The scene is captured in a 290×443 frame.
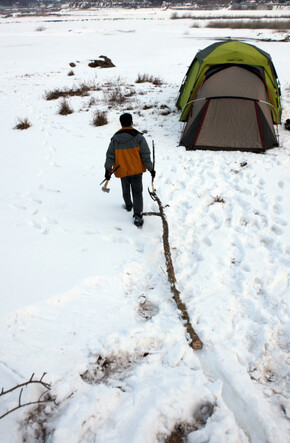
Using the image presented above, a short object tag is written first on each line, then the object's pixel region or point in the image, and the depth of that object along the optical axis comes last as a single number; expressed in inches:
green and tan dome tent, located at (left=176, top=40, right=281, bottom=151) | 229.6
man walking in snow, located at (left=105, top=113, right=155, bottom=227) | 138.3
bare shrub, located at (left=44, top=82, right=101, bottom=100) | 424.8
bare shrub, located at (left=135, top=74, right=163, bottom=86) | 469.1
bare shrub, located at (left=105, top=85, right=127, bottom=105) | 389.1
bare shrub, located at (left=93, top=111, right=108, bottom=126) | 316.2
